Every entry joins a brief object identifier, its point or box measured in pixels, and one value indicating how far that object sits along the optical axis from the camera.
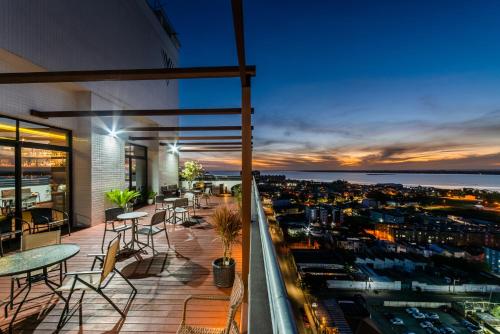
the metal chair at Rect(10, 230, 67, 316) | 2.47
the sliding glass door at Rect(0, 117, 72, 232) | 4.31
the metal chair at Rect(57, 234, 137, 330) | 2.11
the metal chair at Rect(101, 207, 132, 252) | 3.99
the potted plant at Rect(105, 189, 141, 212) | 6.21
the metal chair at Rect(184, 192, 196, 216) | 8.82
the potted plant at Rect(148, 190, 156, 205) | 9.43
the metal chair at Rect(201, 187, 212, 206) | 9.31
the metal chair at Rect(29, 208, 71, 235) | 4.40
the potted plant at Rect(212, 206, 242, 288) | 2.81
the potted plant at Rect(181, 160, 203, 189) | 11.24
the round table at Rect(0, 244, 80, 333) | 1.99
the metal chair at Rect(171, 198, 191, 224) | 5.58
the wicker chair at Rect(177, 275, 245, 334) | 1.21
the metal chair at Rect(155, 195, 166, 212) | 6.34
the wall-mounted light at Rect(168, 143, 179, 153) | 11.39
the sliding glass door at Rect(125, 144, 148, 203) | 8.54
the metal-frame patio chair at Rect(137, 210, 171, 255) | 3.77
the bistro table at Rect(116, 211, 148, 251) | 3.90
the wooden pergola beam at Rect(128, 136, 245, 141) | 7.97
